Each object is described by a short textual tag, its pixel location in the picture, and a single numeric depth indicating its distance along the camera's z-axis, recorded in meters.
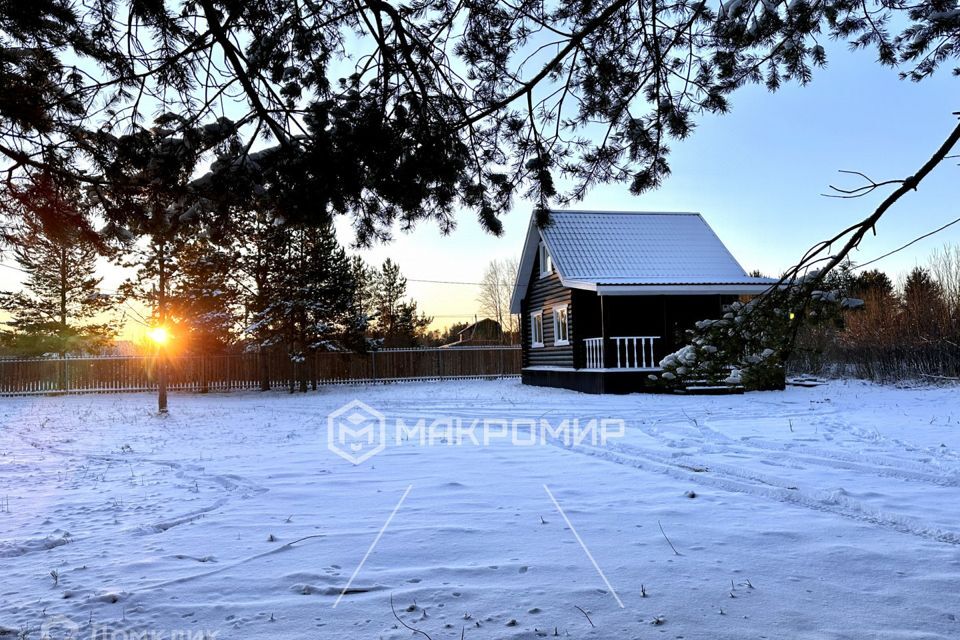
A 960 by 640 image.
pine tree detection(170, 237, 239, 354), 19.38
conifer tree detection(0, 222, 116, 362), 25.05
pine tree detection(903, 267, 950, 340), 16.69
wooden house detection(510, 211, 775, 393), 16.30
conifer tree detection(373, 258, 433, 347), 39.59
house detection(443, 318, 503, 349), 44.91
